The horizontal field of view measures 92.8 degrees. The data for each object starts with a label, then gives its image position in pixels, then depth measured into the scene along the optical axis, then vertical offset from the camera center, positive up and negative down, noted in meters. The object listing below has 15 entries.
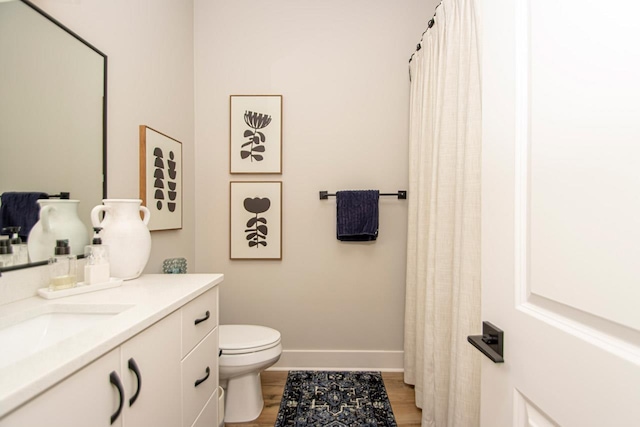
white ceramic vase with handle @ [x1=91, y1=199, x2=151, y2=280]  1.19 -0.10
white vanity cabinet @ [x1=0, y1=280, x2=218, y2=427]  0.55 -0.42
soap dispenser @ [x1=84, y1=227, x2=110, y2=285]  1.07 -0.19
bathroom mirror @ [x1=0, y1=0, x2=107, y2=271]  0.94 +0.36
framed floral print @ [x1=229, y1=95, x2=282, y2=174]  2.19 +0.56
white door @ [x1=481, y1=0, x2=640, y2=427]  0.41 +0.01
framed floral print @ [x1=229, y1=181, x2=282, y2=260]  2.20 -0.05
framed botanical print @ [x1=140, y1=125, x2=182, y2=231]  1.56 +0.19
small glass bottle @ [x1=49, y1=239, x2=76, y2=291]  0.99 -0.20
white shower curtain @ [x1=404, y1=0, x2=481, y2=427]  1.28 -0.05
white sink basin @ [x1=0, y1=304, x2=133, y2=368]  0.76 -0.32
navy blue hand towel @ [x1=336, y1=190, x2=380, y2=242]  2.09 -0.01
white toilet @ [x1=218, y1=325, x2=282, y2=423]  1.57 -0.80
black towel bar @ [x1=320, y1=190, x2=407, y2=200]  2.15 +0.13
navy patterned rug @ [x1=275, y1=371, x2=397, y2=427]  1.67 -1.14
